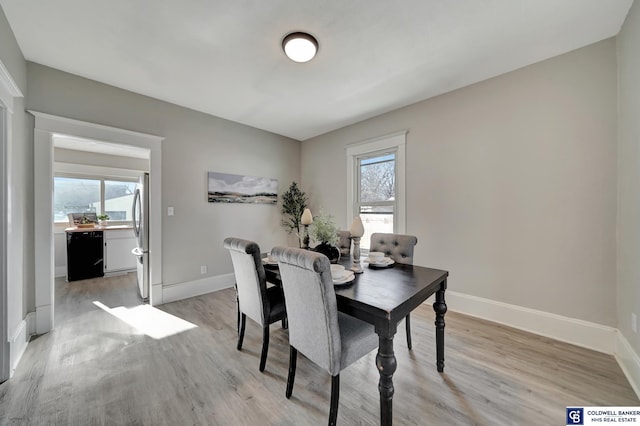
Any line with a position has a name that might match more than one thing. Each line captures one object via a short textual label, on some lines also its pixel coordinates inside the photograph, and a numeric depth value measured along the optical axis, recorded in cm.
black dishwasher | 415
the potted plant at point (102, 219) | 496
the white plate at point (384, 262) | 204
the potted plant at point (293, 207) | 451
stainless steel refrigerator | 317
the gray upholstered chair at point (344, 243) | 276
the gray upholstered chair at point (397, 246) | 226
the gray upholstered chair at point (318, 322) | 128
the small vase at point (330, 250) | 207
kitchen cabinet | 454
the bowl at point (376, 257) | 207
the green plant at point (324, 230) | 197
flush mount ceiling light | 195
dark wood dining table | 122
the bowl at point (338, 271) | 163
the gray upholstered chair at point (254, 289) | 179
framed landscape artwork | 366
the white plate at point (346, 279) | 157
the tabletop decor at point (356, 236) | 198
